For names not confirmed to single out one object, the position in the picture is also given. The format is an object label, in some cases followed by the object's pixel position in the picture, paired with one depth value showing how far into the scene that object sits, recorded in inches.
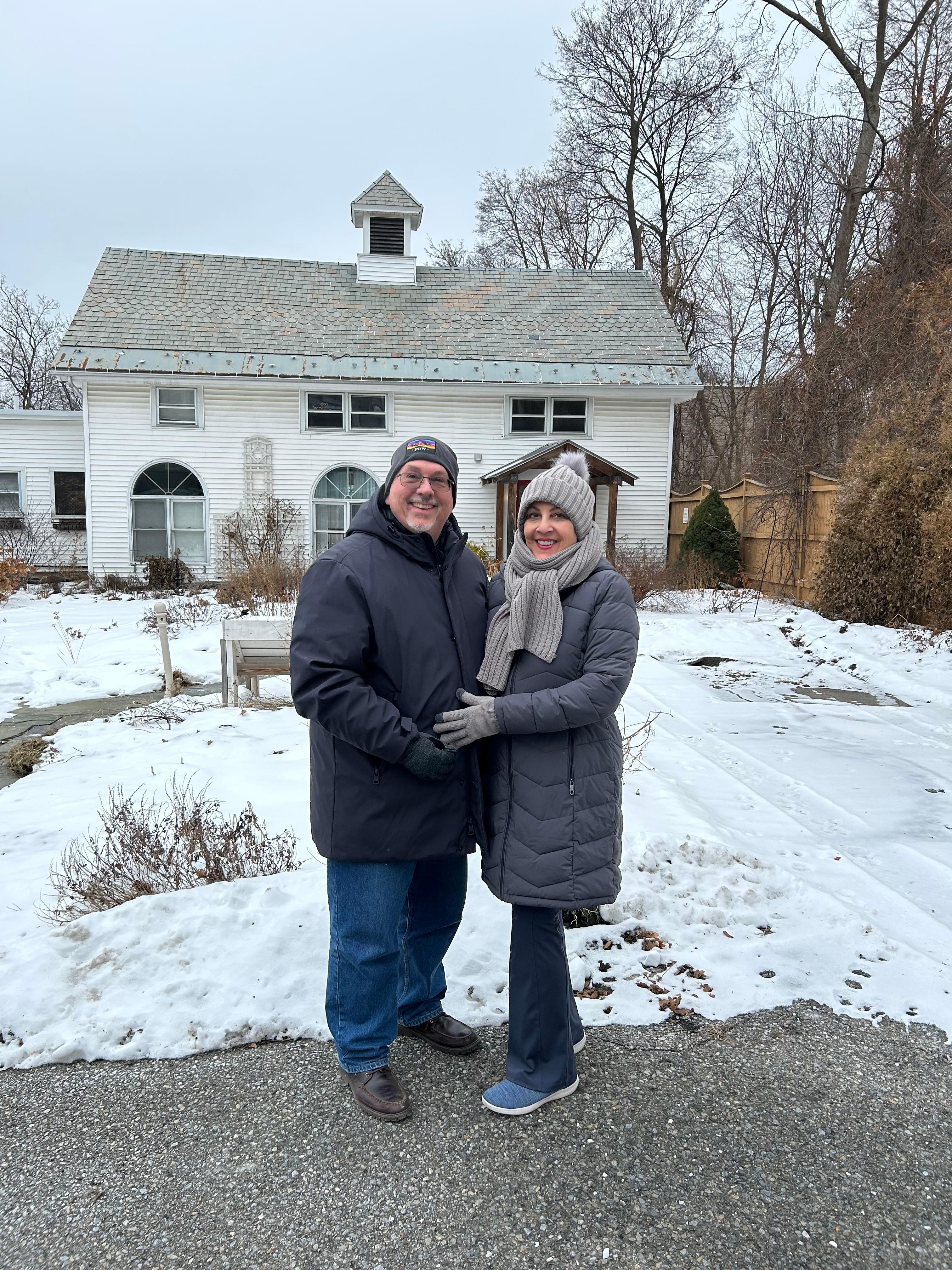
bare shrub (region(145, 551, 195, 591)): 655.1
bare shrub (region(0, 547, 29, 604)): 526.6
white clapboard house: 679.1
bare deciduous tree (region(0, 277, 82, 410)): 1337.4
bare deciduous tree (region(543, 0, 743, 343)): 953.5
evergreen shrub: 624.7
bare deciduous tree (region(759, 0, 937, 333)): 657.0
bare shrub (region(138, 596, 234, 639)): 454.6
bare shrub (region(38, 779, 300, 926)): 139.1
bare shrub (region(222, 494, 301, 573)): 669.9
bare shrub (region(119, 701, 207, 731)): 262.7
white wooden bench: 271.1
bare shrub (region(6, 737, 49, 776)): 227.3
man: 91.0
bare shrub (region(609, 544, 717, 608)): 529.0
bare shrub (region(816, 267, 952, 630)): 363.6
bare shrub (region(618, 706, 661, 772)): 210.2
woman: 92.9
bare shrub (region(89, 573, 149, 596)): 656.4
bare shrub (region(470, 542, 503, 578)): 586.2
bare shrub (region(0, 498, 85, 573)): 725.3
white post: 298.4
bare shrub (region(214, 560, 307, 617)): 425.1
